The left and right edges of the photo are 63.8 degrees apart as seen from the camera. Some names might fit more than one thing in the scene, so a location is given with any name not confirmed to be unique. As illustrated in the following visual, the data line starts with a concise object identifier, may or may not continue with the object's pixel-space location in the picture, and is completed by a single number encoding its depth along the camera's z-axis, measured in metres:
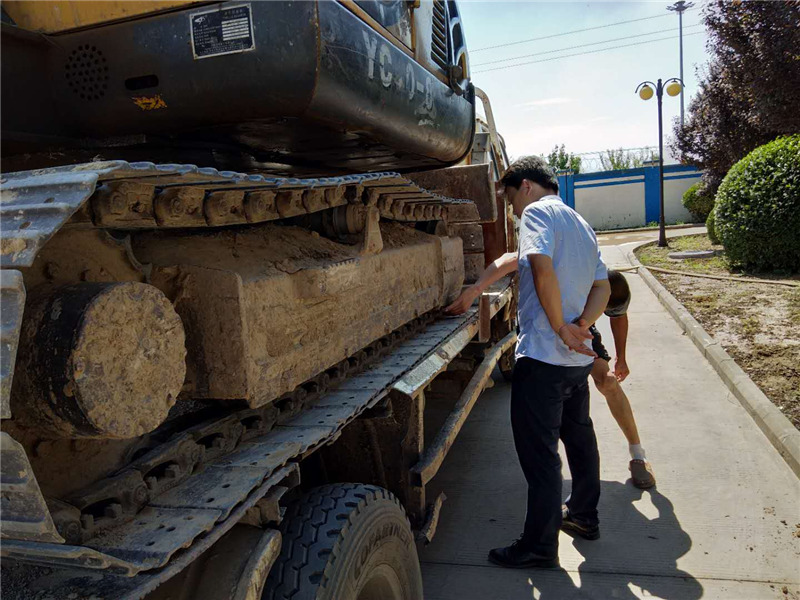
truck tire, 1.85
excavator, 1.35
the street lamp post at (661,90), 17.48
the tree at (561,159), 44.94
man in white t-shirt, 3.20
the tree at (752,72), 10.69
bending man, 4.17
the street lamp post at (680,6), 45.25
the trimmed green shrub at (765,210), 10.70
